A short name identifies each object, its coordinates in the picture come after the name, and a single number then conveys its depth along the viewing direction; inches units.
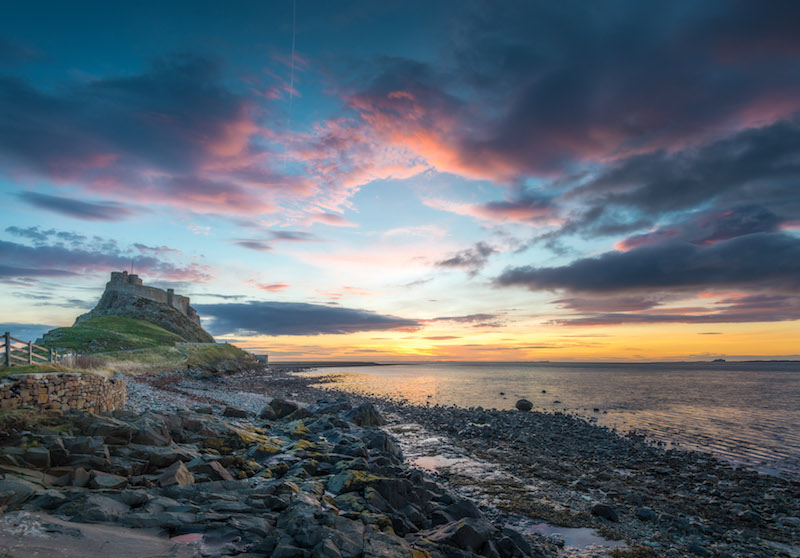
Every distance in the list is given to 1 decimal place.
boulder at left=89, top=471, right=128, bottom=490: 403.5
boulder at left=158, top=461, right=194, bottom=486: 437.2
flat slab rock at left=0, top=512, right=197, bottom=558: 269.7
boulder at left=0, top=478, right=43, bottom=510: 331.6
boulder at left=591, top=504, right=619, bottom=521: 534.8
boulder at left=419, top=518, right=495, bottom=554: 374.6
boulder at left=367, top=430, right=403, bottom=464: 805.5
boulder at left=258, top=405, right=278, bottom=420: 1090.7
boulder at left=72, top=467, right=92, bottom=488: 403.6
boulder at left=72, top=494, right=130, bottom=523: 330.0
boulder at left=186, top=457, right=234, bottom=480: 483.5
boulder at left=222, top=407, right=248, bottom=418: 1024.2
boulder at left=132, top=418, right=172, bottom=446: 534.6
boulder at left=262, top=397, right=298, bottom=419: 1142.6
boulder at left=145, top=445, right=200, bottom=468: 492.7
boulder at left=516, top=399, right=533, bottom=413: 1627.5
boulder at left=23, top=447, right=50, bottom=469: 421.7
